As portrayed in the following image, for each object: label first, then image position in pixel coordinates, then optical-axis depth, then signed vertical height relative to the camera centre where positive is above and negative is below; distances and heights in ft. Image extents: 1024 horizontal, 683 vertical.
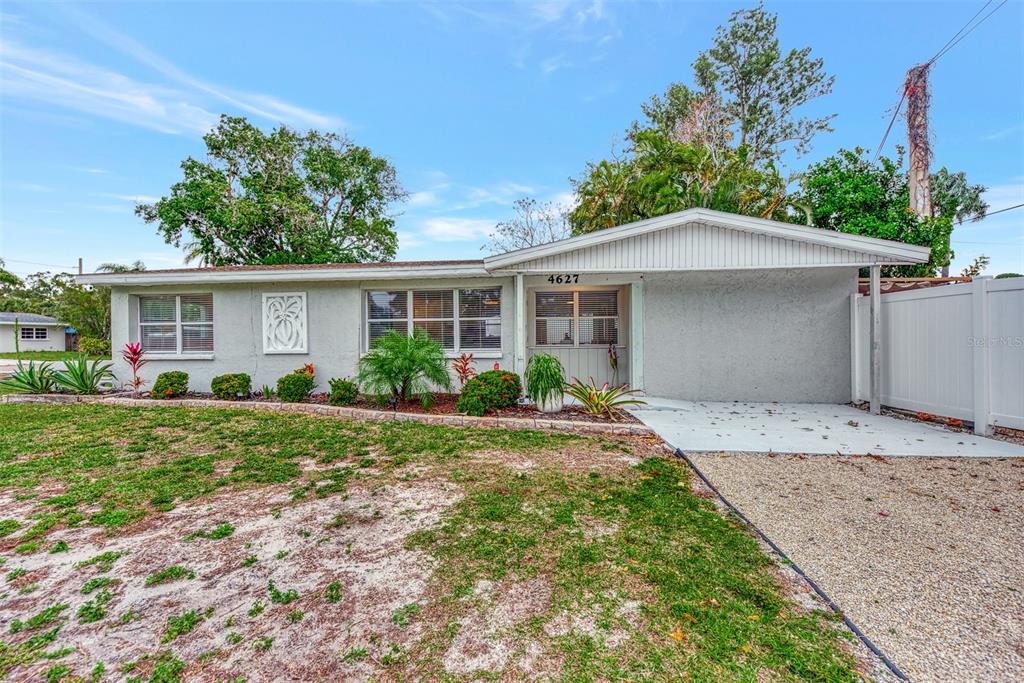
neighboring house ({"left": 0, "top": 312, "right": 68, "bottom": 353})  94.63 +1.90
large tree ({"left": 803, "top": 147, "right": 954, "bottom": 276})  35.94 +12.18
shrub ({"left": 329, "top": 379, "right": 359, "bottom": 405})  24.58 -3.13
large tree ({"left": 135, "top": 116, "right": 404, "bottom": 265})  58.34 +20.94
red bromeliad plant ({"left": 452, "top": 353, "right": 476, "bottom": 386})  25.86 -1.90
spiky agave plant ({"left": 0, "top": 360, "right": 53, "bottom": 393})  28.02 -2.72
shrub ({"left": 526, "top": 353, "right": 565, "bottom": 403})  21.42 -2.18
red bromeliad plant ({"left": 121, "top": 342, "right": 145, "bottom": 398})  27.41 -1.28
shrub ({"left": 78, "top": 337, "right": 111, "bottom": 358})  75.72 -1.15
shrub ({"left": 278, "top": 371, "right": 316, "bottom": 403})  25.14 -2.93
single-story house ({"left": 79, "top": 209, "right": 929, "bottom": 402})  22.40 +1.92
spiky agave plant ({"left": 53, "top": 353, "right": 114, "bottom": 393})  27.63 -2.43
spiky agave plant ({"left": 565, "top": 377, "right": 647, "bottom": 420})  21.45 -3.23
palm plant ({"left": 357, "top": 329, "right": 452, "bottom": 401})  22.54 -1.39
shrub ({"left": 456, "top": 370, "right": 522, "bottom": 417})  21.20 -2.86
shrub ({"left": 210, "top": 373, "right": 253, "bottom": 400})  26.40 -2.93
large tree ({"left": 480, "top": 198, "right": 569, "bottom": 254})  66.80 +18.39
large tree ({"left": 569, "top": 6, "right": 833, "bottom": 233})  60.34 +35.55
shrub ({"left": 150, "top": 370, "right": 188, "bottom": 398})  26.30 -2.83
